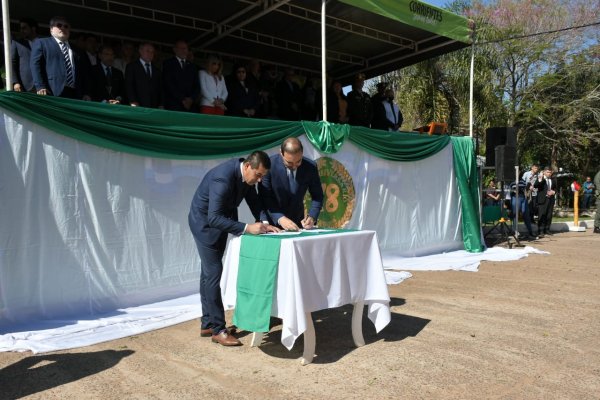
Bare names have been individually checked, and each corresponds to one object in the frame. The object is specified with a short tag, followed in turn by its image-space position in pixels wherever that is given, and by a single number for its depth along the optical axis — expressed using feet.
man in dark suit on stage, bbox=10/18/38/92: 16.16
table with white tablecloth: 10.52
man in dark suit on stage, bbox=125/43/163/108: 17.79
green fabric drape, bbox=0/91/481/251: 14.05
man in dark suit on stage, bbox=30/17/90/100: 15.05
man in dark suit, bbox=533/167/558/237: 39.24
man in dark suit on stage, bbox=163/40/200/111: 18.86
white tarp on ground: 12.58
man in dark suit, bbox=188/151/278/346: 11.49
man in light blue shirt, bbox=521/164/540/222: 39.51
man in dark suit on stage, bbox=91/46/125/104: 17.70
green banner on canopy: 22.12
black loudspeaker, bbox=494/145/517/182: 32.42
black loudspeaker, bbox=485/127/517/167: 33.06
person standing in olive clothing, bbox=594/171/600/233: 40.04
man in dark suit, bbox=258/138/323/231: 13.34
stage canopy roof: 22.13
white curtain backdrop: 13.60
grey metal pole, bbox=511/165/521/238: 33.45
